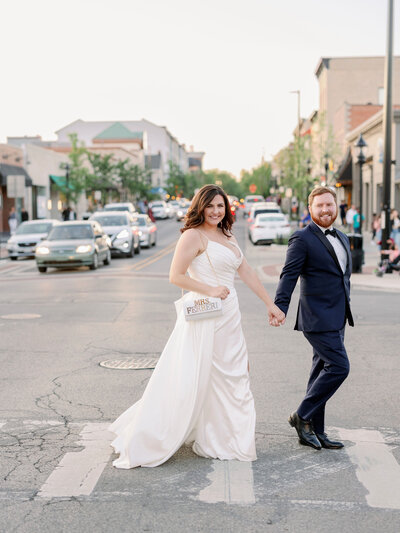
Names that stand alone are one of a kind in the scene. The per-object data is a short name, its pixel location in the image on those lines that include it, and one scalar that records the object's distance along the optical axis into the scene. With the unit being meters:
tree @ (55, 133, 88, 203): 59.09
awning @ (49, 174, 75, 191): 57.25
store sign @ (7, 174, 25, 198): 35.94
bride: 5.17
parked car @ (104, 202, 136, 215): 42.41
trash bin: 20.11
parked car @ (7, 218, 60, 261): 28.39
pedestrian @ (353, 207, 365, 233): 29.59
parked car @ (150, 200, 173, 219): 71.56
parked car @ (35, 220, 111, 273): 22.55
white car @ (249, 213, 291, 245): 36.28
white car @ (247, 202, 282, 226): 42.69
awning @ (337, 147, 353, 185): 53.34
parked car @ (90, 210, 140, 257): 28.23
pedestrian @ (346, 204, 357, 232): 31.63
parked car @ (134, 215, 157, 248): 34.06
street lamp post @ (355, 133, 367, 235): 26.27
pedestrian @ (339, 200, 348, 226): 43.03
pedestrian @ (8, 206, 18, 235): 37.46
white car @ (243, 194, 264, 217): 72.62
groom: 5.46
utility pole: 20.73
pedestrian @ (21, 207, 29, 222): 39.59
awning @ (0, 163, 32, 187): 43.53
